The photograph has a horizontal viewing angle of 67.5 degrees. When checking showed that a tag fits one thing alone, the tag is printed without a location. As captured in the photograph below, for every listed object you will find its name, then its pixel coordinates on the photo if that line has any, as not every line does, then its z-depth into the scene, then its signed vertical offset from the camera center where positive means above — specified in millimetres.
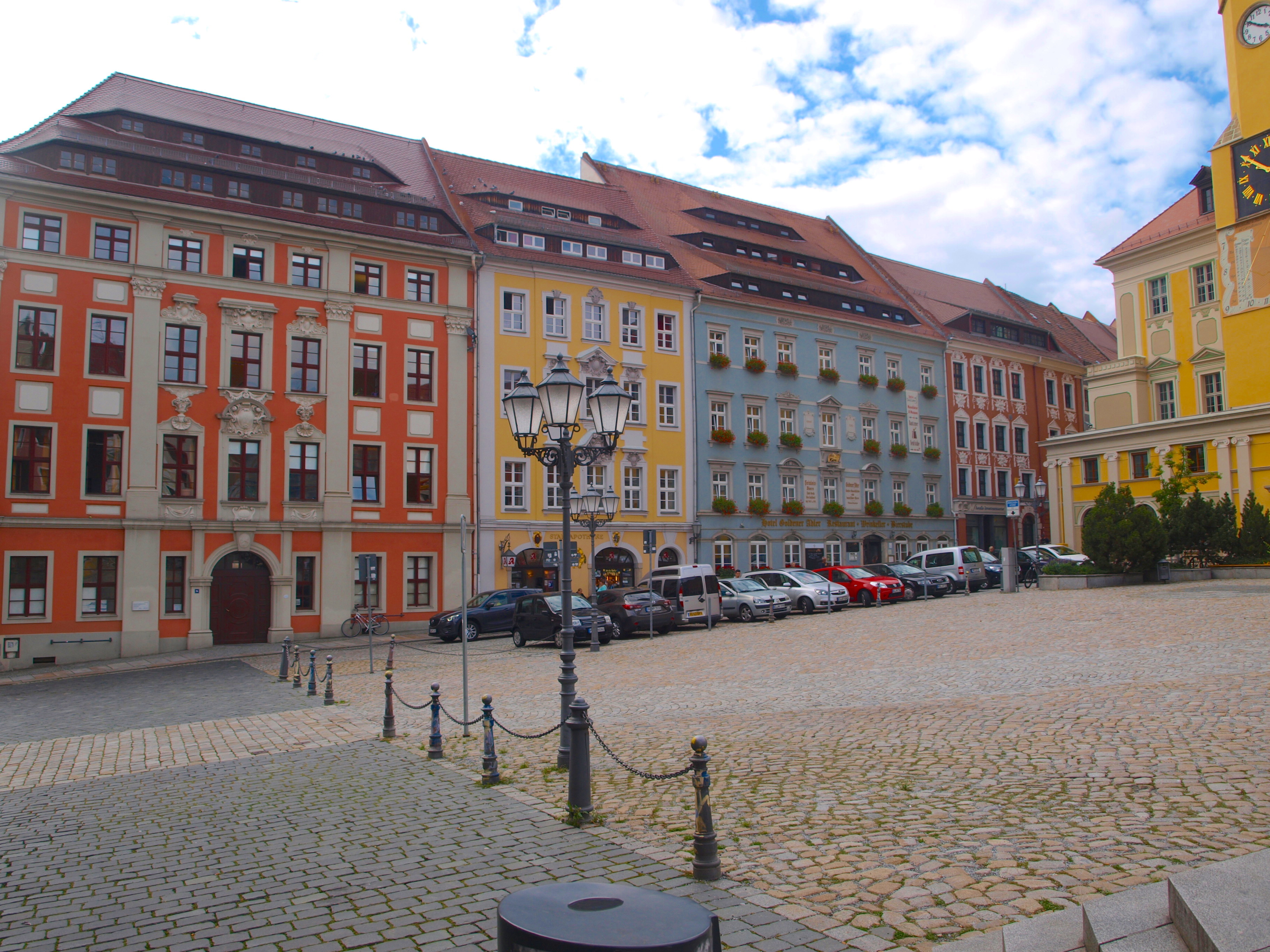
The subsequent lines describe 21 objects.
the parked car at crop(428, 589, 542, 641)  29453 -2124
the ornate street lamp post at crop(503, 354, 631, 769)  9844 +1418
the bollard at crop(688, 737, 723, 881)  6012 -1910
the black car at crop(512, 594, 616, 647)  25547 -1992
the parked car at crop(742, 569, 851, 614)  31500 -1502
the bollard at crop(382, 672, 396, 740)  12242 -2161
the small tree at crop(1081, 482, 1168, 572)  30734 +117
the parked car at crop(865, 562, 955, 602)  34156 -1407
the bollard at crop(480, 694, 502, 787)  9172 -2055
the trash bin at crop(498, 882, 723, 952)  2932 -1218
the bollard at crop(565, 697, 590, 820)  7598 -1742
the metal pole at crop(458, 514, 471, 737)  11016 -235
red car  33062 -1563
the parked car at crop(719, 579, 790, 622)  29969 -1716
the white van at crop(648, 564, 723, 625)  28578 -1403
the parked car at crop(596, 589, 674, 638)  27547 -1882
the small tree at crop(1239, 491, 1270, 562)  30500 +82
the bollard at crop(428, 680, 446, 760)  10773 -2147
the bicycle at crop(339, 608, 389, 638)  32219 -2540
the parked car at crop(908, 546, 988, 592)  35188 -823
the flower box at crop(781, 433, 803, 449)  45344 +4976
